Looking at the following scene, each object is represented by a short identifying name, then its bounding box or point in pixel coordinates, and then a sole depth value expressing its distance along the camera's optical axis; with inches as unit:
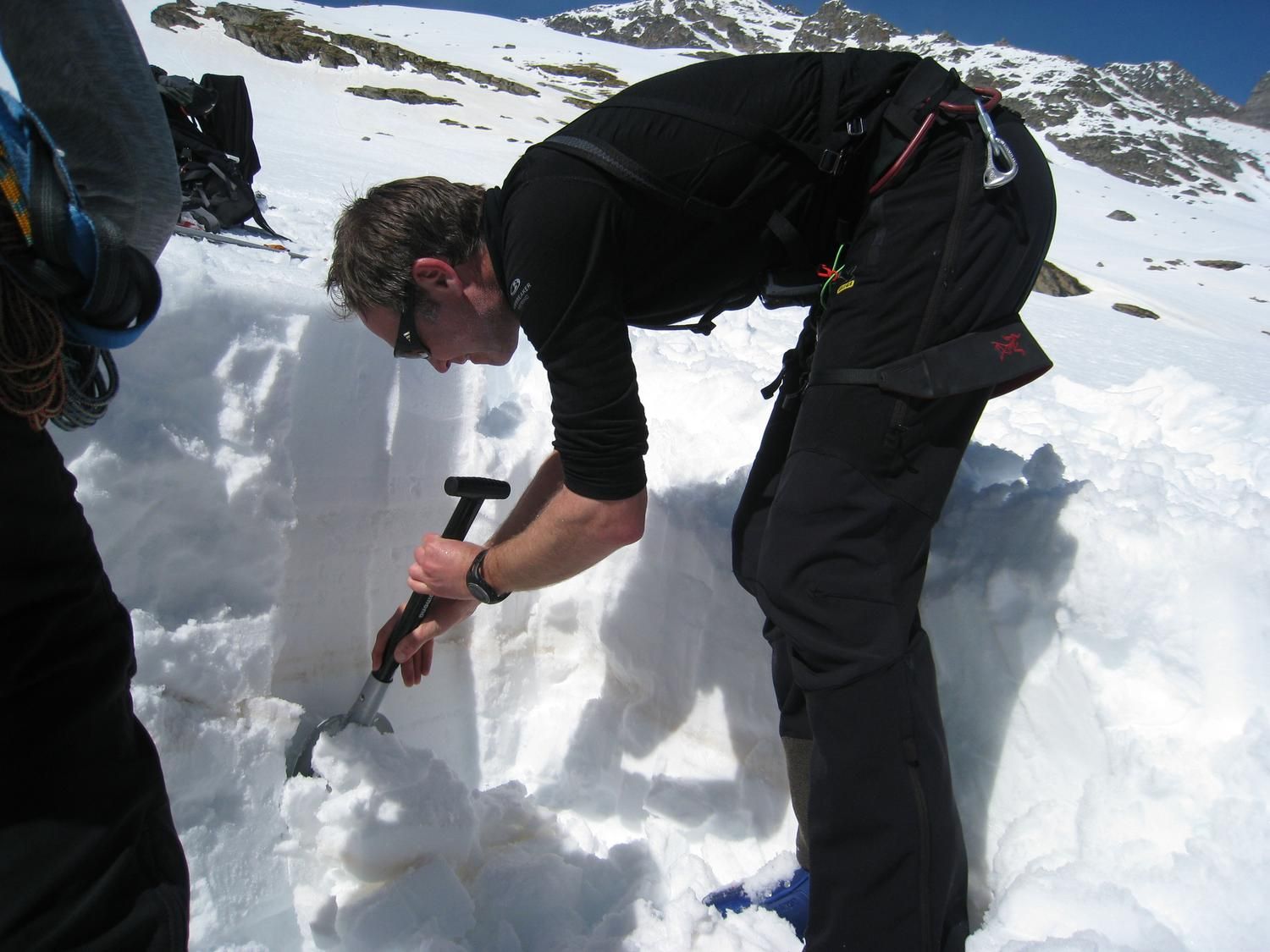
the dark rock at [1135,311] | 446.0
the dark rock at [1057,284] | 485.8
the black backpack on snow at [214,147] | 173.6
